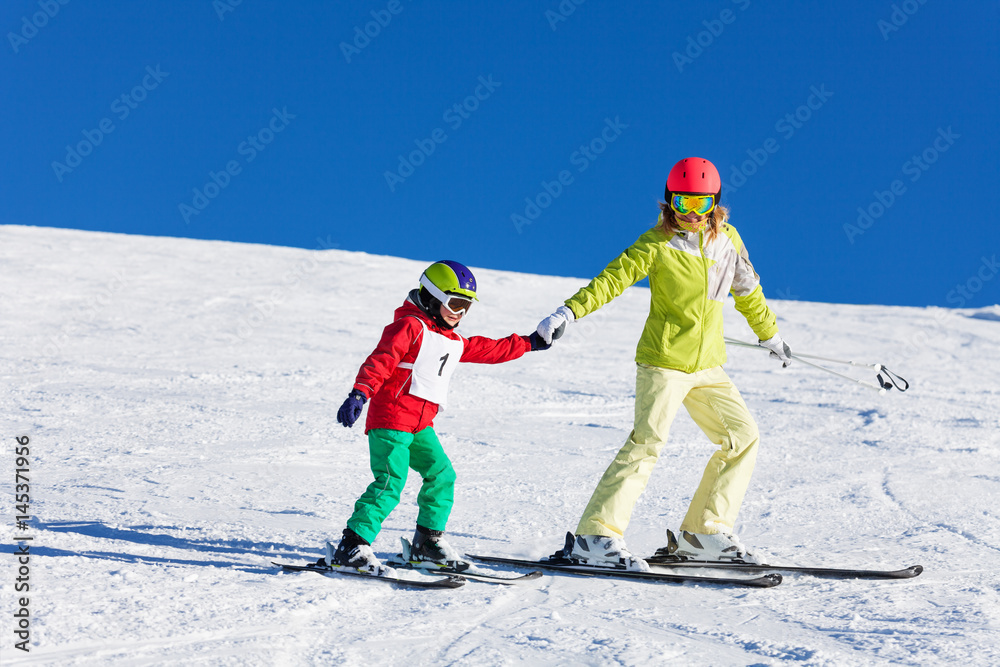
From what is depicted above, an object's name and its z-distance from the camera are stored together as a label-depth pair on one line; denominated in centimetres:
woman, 841
